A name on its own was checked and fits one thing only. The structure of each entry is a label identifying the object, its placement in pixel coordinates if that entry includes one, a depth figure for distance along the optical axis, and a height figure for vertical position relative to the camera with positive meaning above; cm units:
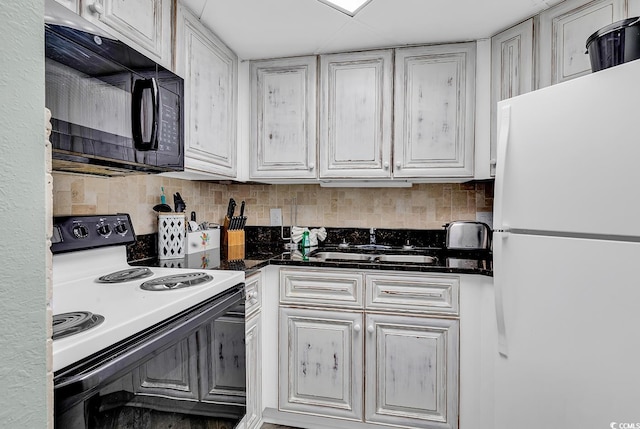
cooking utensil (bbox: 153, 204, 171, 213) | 189 +1
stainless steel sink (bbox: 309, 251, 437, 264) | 222 -29
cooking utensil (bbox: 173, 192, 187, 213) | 199 +4
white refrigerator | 102 -14
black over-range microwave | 93 +32
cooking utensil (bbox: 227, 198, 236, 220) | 238 +1
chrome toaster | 204 -14
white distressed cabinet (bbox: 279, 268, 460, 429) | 180 -70
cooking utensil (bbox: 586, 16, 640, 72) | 114 +54
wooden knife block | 218 -19
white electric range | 73 -27
